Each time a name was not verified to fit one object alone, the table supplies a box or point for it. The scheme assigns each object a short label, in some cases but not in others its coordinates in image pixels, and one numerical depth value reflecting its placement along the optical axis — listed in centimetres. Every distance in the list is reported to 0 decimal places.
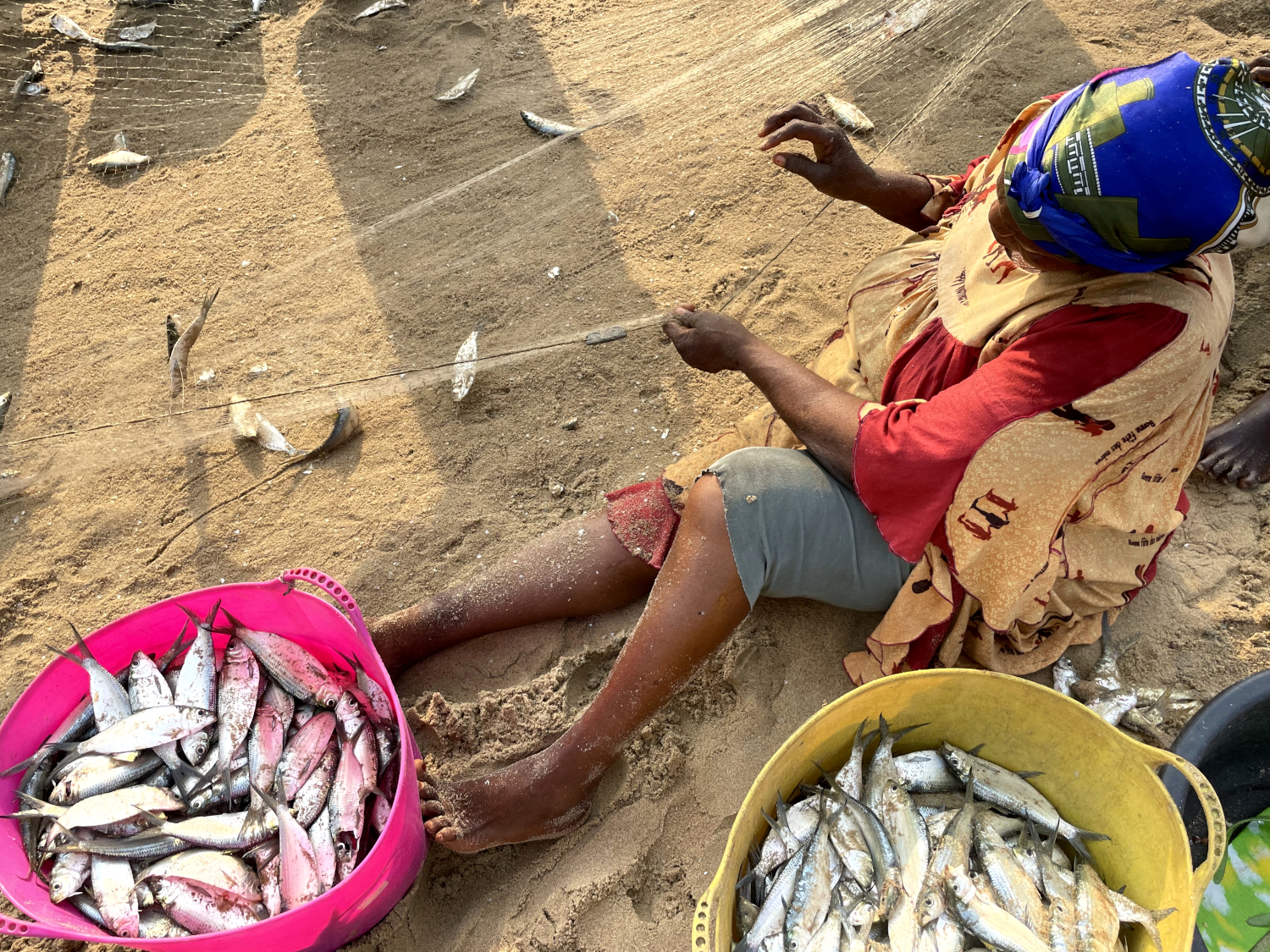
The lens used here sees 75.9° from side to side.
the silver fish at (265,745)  200
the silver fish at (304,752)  201
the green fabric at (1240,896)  185
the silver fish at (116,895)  175
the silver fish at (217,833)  189
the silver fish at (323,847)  185
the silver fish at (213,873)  181
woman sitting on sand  145
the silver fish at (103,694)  197
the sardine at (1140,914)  160
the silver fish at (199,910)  180
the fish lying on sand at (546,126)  404
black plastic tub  173
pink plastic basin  164
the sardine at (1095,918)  164
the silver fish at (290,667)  212
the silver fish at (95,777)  192
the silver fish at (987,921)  162
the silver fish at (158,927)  179
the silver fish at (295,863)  180
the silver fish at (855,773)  187
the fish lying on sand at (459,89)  429
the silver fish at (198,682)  206
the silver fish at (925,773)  193
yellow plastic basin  156
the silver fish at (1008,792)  187
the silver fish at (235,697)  207
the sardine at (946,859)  169
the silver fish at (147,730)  195
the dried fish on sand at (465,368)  308
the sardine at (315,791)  196
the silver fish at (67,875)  177
